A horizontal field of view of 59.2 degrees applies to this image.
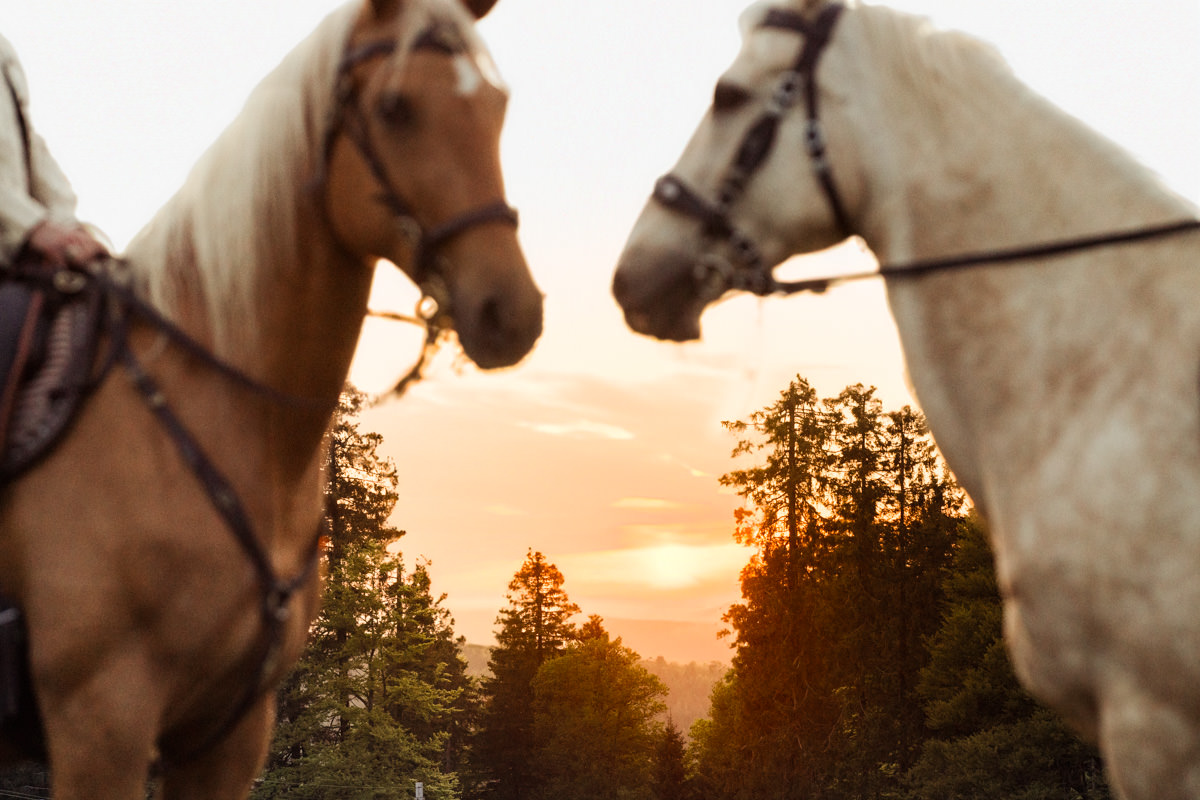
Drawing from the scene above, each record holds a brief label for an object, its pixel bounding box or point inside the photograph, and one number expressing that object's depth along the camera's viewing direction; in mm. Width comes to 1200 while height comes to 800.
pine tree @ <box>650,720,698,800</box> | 51406
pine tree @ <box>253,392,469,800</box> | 32562
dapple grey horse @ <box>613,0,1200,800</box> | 3010
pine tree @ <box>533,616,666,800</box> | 53781
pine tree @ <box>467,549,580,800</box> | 55781
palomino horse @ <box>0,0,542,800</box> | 3221
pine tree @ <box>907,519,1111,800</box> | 27680
